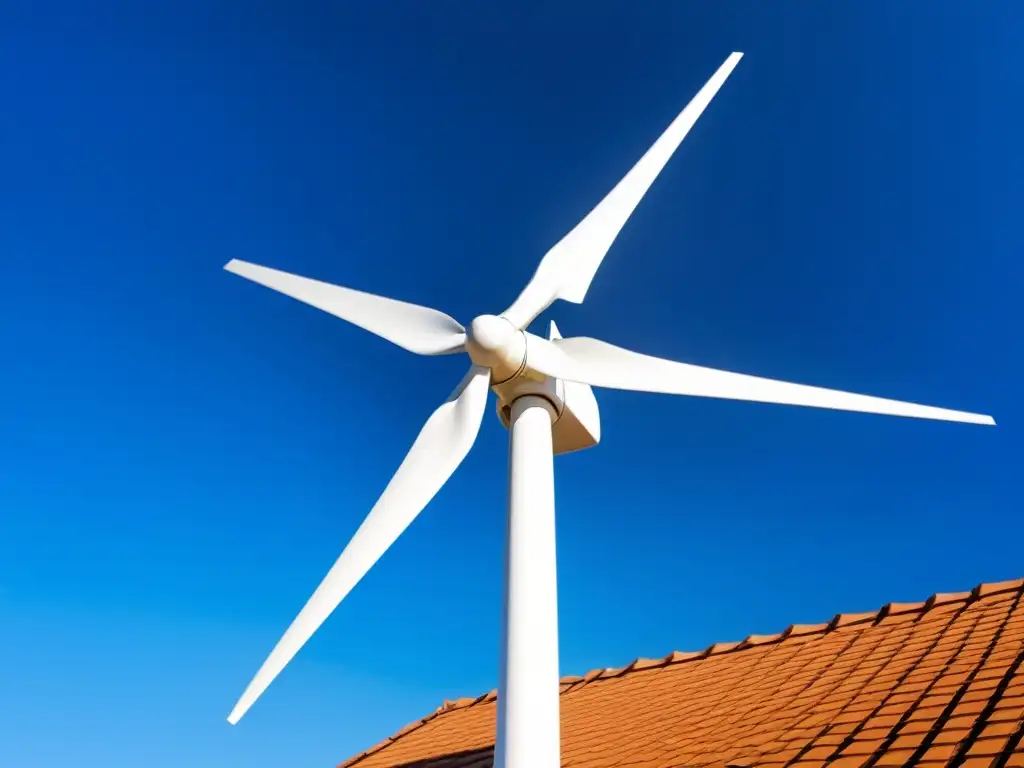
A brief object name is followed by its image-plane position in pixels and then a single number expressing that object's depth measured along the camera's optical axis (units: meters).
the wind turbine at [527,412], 6.39
